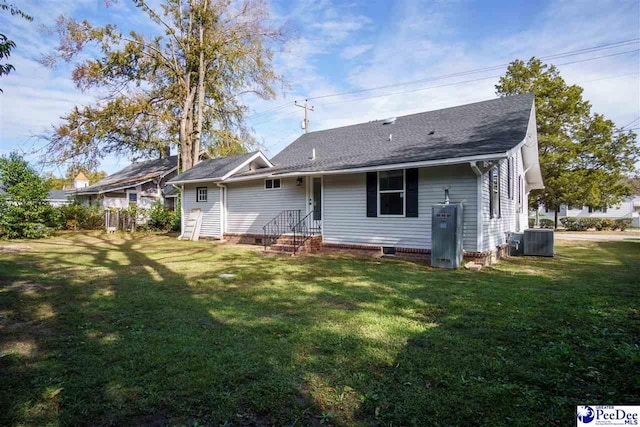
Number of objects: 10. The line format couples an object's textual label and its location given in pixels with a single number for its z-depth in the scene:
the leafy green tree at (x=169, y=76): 19.81
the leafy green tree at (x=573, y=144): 22.19
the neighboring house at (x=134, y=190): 24.14
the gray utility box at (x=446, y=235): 8.51
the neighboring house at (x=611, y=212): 38.25
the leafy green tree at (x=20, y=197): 14.76
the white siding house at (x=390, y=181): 9.10
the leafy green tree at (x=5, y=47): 5.11
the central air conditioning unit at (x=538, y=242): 10.91
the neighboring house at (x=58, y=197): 38.66
